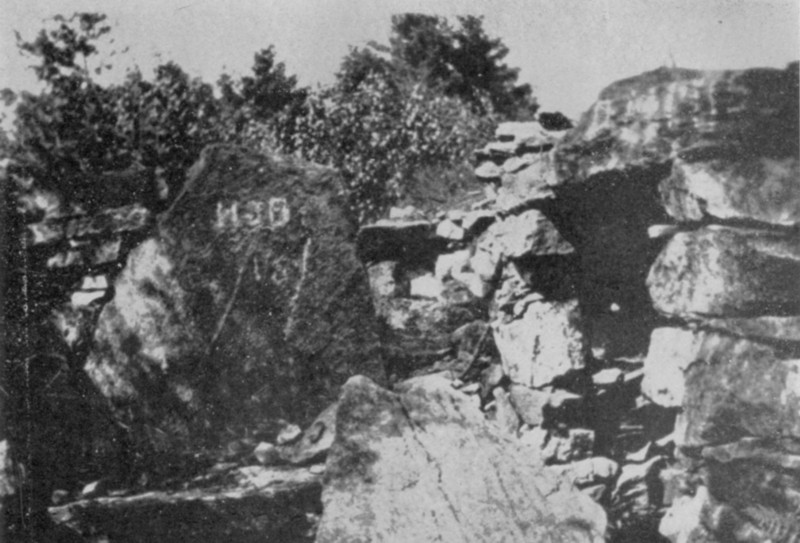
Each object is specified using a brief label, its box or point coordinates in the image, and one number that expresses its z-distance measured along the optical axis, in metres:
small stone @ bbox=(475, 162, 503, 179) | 4.37
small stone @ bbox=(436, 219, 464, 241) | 4.02
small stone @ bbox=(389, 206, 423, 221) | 4.34
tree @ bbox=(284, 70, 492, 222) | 10.30
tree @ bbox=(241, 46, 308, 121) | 12.24
